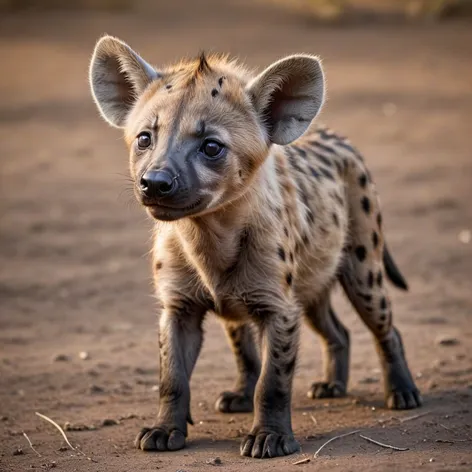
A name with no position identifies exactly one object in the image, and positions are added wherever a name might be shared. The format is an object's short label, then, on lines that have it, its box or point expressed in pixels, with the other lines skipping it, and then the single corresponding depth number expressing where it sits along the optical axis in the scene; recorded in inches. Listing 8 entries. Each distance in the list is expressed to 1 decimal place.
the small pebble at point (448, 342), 494.9
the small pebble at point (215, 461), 340.8
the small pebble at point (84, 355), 484.1
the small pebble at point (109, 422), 395.9
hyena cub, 342.3
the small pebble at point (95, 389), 439.8
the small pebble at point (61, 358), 480.1
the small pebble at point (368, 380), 461.7
